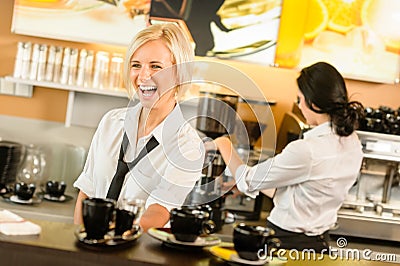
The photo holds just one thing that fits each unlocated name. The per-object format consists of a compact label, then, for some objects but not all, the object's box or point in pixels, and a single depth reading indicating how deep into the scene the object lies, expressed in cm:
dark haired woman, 280
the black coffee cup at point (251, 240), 159
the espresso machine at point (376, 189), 349
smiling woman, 201
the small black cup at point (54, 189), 368
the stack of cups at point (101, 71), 379
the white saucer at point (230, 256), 159
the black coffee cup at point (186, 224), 165
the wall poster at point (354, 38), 378
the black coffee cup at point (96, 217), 158
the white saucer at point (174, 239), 165
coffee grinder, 345
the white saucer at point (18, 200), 351
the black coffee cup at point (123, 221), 163
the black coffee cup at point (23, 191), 352
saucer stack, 367
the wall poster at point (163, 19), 369
